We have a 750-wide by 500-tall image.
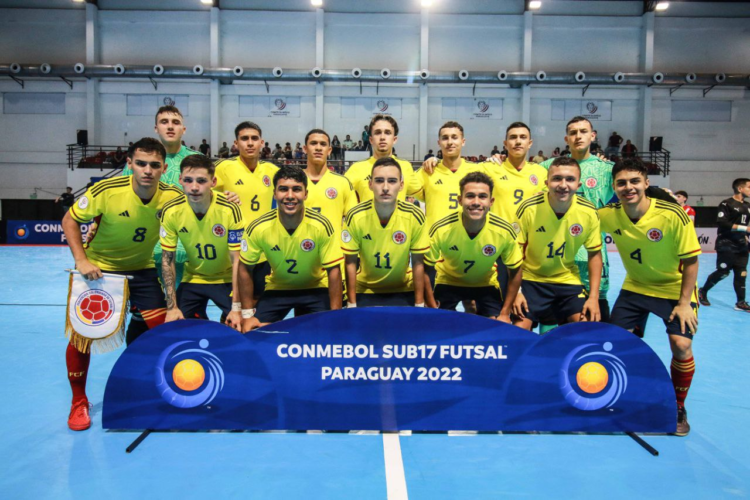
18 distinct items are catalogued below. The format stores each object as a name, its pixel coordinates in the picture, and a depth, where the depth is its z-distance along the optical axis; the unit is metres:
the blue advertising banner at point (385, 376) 3.68
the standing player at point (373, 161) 5.56
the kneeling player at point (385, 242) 4.58
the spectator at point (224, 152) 23.78
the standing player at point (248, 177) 5.91
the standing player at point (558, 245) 4.57
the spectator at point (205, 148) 24.34
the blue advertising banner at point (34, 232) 19.45
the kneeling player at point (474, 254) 4.51
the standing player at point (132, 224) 4.42
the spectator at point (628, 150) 24.56
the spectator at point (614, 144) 25.03
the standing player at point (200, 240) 4.59
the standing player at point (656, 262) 4.14
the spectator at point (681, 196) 11.54
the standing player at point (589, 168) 5.40
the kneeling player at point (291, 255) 4.45
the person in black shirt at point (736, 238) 8.90
